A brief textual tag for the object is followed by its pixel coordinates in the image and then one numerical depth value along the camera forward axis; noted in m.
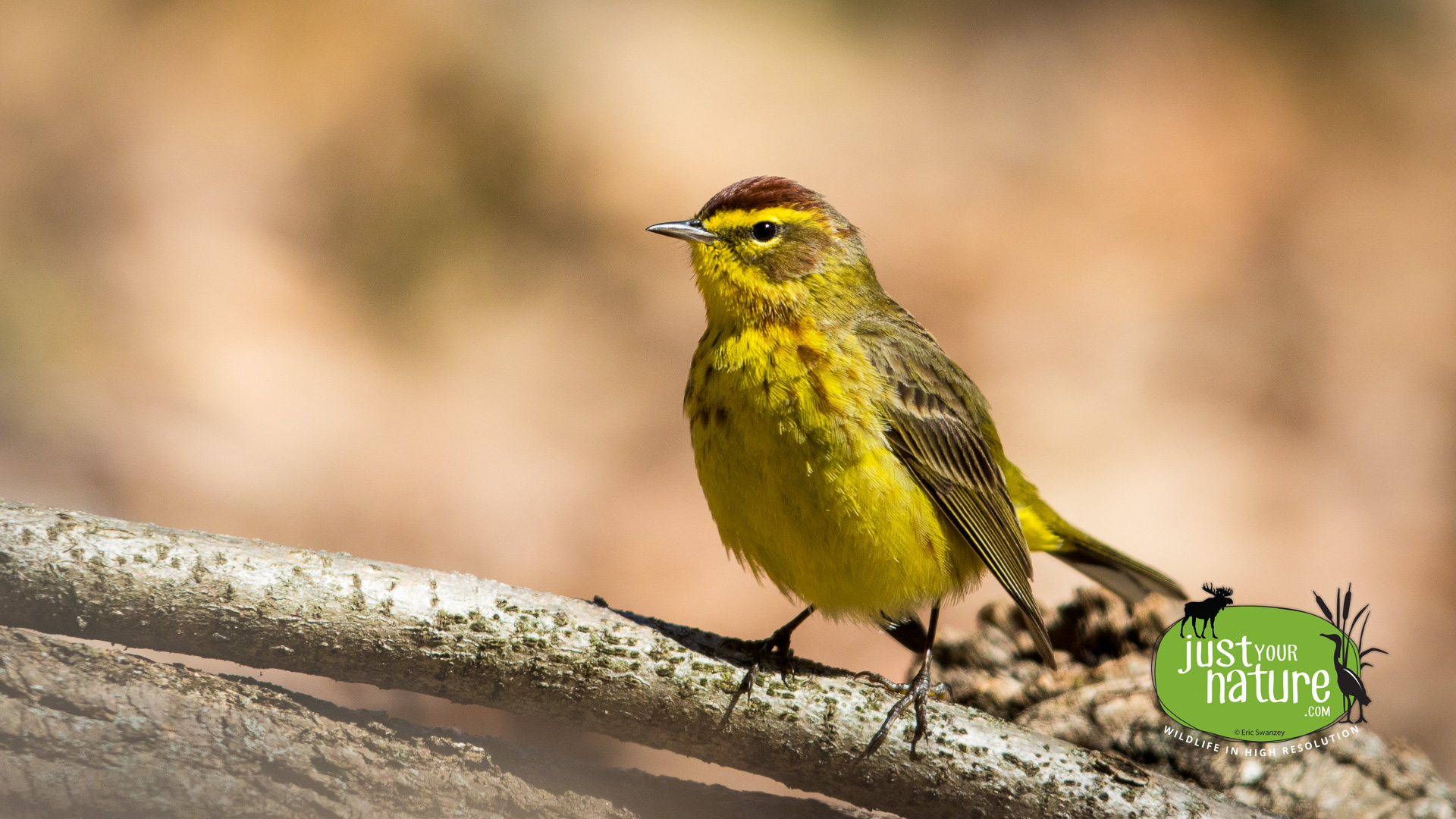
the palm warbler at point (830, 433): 5.79
